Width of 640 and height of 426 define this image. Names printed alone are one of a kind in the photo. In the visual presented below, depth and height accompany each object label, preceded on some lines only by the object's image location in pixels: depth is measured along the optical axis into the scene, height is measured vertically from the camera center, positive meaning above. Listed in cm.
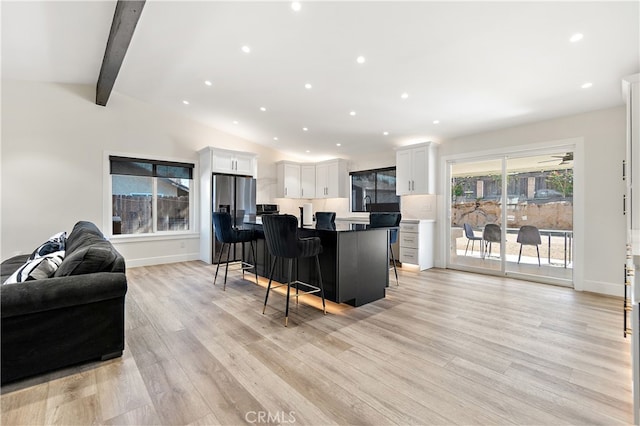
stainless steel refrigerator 568 +26
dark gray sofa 176 -68
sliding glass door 425 -11
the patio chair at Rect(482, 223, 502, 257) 482 -42
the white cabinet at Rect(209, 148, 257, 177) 573 +105
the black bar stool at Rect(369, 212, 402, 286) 418 -14
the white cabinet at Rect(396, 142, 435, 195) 525 +78
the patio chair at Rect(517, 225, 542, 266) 448 -43
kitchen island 304 -61
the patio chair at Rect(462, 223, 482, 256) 509 -46
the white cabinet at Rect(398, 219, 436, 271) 511 -59
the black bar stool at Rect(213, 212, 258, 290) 386 -28
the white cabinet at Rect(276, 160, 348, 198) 682 +79
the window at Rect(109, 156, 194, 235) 530 +34
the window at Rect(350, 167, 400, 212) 613 +45
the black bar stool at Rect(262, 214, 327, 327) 269 -29
